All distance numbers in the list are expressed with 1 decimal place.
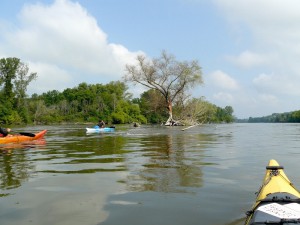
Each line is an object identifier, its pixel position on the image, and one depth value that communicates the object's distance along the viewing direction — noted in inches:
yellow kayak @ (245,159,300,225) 121.8
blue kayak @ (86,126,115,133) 1172.0
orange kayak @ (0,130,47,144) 666.5
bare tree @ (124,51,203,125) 1838.1
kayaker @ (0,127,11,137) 679.7
